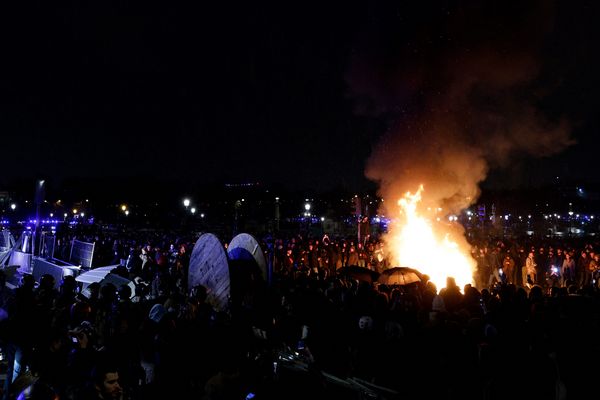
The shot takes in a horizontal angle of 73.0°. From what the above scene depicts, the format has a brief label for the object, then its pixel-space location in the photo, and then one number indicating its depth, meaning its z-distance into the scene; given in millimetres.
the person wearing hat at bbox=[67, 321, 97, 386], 4340
